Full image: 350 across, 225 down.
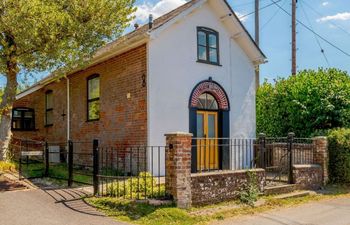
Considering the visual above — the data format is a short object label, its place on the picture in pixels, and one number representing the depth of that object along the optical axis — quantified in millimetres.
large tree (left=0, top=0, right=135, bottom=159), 10141
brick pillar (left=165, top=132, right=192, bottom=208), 7703
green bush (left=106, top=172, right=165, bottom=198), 8299
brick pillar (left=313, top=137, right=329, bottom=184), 11914
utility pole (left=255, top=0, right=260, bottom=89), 22328
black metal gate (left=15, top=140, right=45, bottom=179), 11281
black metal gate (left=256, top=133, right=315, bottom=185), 10625
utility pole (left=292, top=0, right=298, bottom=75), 20906
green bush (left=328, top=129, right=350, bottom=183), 12117
